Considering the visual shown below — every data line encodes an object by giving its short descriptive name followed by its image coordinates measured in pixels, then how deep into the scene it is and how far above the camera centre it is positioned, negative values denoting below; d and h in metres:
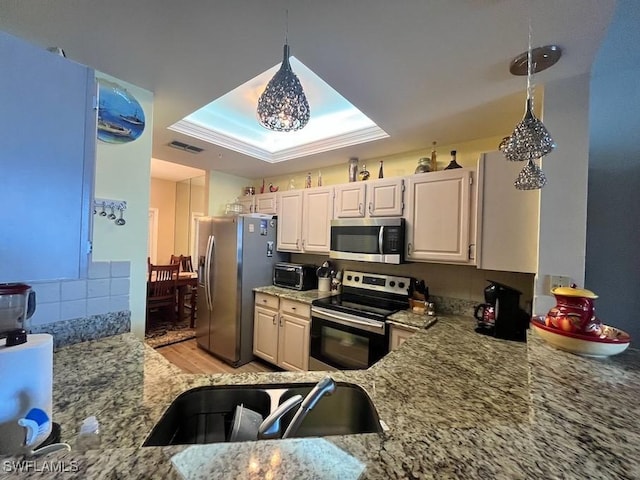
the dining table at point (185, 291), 3.93 -0.88
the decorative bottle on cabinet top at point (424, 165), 2.23 +0.69
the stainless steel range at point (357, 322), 2.04 -0.68
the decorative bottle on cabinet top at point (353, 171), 2.74 +0.75
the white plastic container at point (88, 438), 0.64 -0.52
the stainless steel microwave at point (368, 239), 2.22 +0.02
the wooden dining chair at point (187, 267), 4.55 -0.61
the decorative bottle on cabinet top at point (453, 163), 2.10 +0.67
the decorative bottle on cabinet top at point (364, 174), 2.70 +0.71
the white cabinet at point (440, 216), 1.92 +0.22
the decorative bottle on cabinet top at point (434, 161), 2.32 +0.75
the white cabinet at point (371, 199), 2.30 +0.41
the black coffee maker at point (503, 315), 1.67 -0.45
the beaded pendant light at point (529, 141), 0.99 +0.42
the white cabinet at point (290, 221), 3.01 +0.22
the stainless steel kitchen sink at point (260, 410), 0.92 -0.64
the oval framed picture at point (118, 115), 1.48 +0.71
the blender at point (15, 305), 0.75 -0.23
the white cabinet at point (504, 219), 1.58 +0.18
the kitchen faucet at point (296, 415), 0.77 -0.53
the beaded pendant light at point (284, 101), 1.05 +0.57
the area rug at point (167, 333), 3.36 -1.38
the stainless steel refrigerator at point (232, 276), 2.84 -0.44
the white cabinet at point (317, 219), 2.77 +0.24
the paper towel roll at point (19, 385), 0.57 -0.36
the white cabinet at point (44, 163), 0.61 +0.17
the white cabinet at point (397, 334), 1.89 -0.69
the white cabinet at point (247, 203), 3.52 +0.49
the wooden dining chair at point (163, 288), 3.68 -0.79
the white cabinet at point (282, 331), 2.53 -0.97
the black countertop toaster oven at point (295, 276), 2.92 -0.43
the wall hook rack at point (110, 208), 1.50 +0.15
